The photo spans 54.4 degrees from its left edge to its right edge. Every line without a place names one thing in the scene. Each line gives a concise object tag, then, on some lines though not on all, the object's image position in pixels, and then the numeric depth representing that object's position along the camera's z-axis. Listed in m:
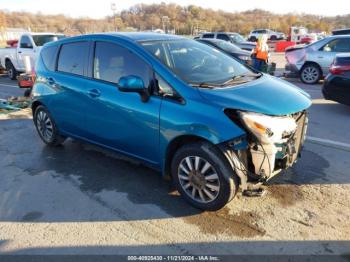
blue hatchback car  3.19
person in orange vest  12.06
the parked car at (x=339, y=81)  7.07
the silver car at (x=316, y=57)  10.62
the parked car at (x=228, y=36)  19.92
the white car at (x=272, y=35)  39.12
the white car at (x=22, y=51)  12.49
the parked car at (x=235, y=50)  12.16
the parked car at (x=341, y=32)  13.53
